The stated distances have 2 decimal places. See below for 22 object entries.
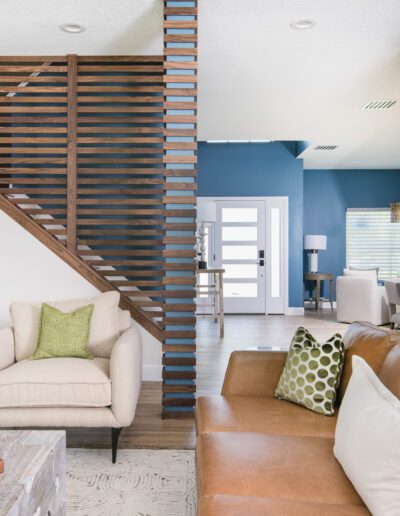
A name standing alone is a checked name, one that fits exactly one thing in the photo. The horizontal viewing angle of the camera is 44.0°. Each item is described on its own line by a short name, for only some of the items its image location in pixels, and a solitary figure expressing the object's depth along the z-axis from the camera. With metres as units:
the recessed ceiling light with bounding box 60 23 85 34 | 3.83
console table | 6.31
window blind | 9.79
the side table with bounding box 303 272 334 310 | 8.90
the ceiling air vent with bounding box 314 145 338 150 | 7.81
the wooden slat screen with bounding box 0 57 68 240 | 4.24
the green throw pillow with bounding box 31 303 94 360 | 2.96
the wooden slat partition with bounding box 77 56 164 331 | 4.22
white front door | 8.65
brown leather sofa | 1.33
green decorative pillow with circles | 2.12
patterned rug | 2.08
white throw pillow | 1.17
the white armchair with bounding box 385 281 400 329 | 5.66
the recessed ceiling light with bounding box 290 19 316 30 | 3.76
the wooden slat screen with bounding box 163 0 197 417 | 3.36
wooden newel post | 4.25
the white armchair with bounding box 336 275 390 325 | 7.39
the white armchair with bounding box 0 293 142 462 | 2.56
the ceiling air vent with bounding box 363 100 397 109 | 5.69
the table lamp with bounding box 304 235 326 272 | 9.05
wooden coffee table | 1.37
